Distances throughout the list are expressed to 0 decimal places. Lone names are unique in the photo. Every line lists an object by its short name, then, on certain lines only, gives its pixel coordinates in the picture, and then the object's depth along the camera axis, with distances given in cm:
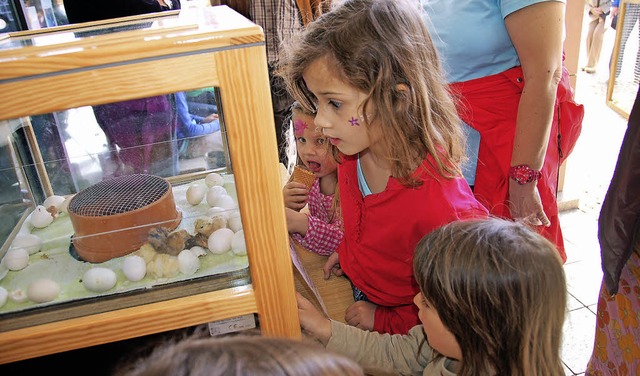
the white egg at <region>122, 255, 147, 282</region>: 77
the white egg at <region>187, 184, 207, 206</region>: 84
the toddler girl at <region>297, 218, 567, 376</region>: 83
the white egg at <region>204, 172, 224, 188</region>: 81
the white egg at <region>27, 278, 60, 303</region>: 75
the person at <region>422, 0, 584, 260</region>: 116
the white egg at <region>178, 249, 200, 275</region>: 78
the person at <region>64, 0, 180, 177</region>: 72
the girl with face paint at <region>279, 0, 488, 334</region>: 104
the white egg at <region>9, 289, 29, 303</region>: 75
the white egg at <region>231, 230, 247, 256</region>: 76
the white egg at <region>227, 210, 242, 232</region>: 75
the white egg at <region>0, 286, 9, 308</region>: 75
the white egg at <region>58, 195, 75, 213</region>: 84
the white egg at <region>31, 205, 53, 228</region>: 87
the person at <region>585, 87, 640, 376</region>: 107
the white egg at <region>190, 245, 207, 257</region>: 79
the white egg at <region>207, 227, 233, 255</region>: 79
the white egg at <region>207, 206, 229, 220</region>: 79
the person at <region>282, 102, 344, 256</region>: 144
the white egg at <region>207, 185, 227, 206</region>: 81
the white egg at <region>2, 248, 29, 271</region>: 80
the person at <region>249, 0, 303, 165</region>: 237
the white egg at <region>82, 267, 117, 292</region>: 77
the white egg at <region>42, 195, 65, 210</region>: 86
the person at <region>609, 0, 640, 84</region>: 377
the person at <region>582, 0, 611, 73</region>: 491
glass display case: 62
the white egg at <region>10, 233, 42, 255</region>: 82
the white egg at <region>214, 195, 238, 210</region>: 77
